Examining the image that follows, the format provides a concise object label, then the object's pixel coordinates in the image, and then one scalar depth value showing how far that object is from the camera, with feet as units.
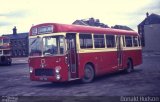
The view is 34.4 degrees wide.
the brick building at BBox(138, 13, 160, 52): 236.02
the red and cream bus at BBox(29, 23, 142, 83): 40.22
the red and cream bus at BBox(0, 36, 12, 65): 126.00
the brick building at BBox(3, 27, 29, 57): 252.77
